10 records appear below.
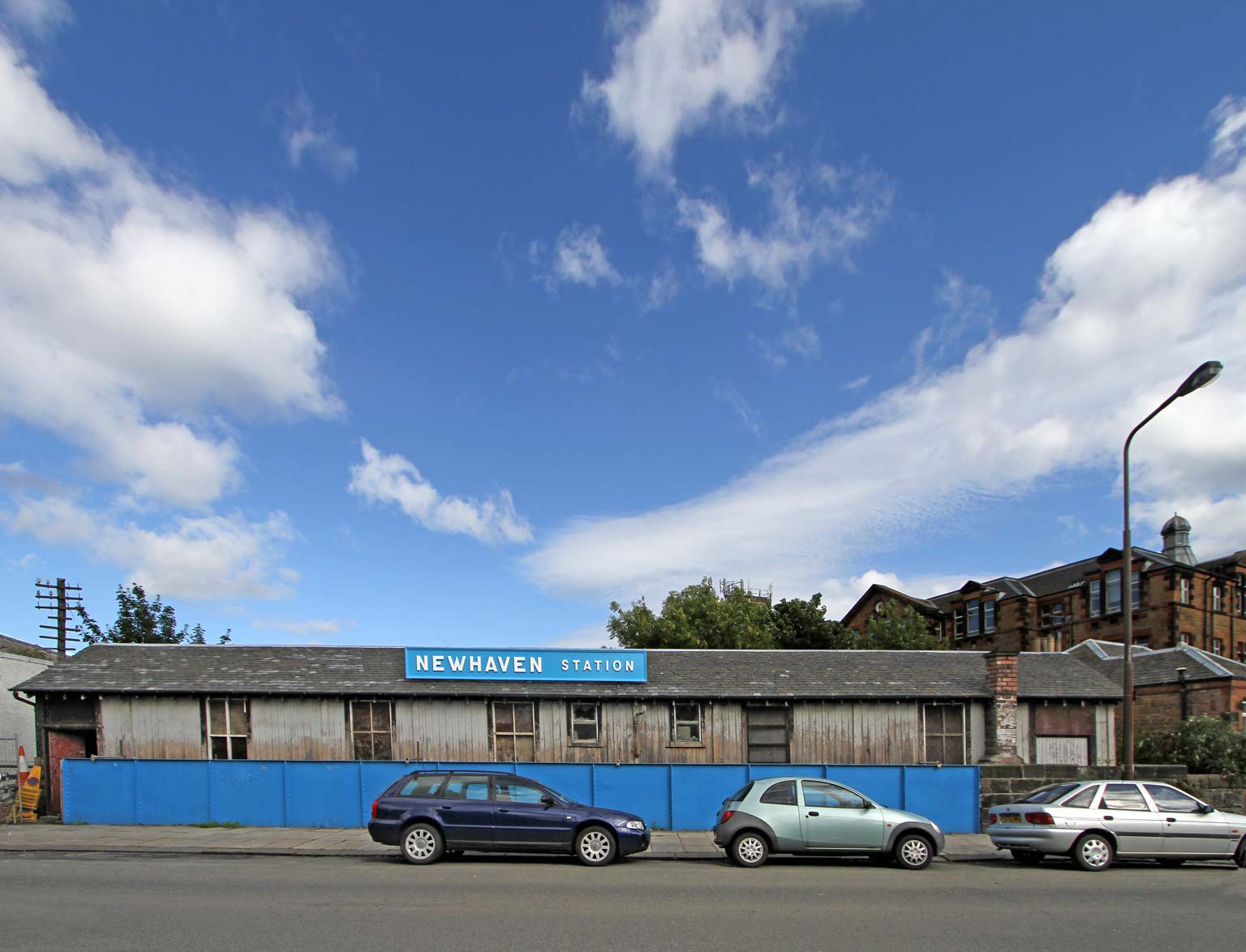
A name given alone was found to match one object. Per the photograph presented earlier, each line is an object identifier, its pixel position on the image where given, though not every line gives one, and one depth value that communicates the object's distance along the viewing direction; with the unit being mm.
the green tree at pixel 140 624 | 38344
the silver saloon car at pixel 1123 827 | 13461
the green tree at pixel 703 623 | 42906
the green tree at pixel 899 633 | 43969
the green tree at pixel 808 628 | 43438
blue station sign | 21125
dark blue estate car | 13219
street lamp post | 15355
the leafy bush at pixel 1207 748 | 20938
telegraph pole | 43406
